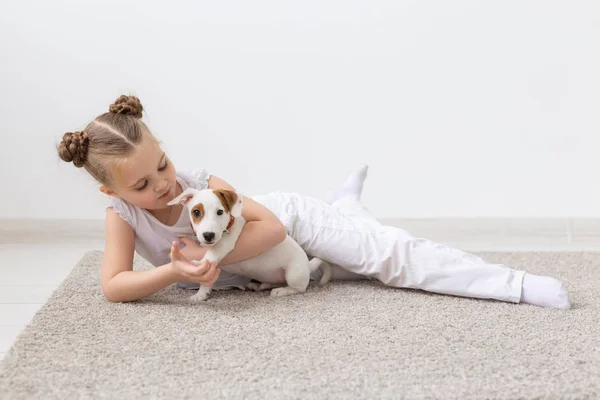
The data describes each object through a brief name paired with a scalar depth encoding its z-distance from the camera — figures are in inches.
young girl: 53.3
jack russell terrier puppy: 53.2
